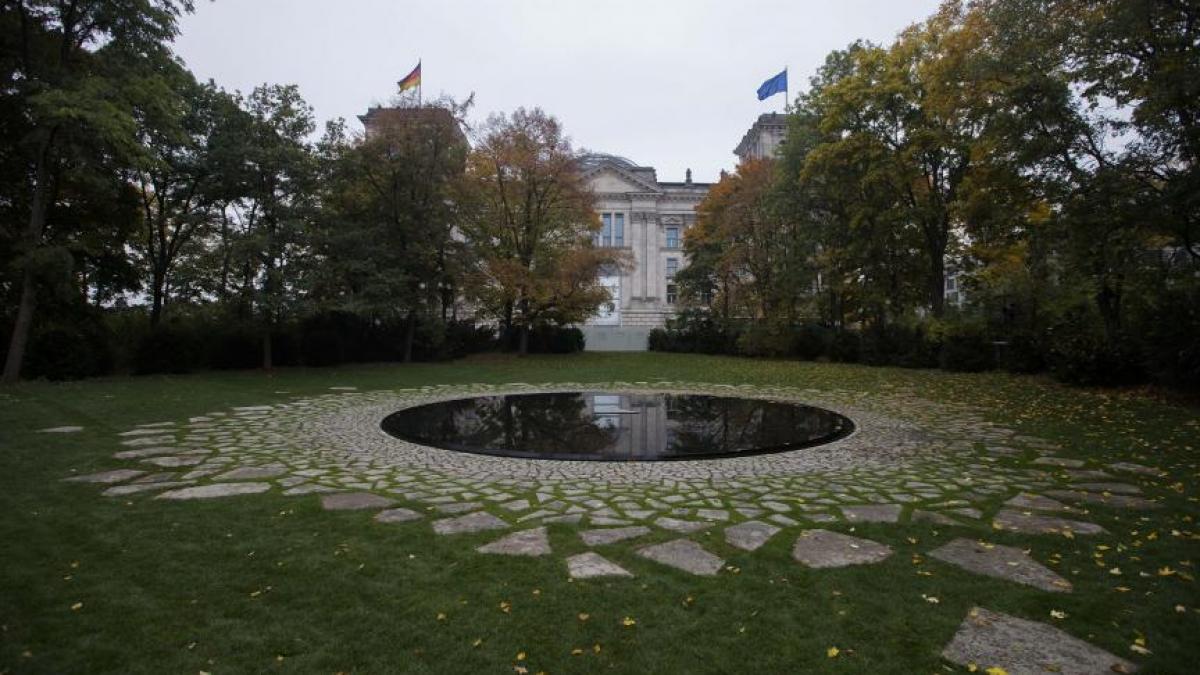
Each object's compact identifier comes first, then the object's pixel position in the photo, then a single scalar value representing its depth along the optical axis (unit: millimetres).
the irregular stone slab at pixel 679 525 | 4676
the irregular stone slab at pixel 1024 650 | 2775
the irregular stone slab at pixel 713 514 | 4977
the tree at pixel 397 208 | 21016
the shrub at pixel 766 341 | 27766
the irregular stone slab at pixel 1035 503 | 5242
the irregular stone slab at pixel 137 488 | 5455
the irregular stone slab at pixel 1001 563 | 3680
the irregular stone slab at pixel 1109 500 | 5264
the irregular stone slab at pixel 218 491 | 5453
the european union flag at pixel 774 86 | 32312
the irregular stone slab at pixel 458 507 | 5176
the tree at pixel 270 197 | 18438
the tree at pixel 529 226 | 26594
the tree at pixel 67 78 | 13555
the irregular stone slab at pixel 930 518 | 4875
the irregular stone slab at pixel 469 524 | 4641
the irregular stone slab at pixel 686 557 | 3896
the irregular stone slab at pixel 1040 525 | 4598
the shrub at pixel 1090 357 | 13773
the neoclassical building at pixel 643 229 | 60531
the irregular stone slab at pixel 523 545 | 4184
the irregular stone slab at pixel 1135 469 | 6450
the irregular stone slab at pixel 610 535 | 4398
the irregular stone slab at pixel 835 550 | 4016
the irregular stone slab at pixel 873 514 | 4922
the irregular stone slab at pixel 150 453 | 6989
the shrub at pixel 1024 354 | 17781
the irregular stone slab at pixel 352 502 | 5266
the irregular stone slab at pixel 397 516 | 4906
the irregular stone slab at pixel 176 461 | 6629
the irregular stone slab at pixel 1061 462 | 6850
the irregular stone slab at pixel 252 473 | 6188
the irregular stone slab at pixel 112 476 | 5891
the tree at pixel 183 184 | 18391
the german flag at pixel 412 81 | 25125
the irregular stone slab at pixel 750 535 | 4348
